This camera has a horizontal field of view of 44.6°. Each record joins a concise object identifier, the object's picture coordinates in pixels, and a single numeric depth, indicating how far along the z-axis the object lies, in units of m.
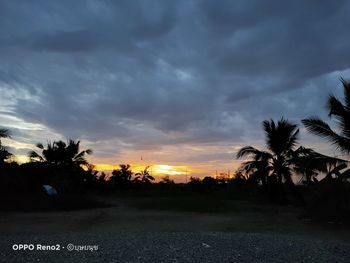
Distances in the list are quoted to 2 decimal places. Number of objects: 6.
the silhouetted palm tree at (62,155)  42.03
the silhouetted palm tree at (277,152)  30.59
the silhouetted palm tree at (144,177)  53.25
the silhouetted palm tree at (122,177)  51.44
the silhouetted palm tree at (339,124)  17.19
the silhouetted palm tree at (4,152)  27.06
